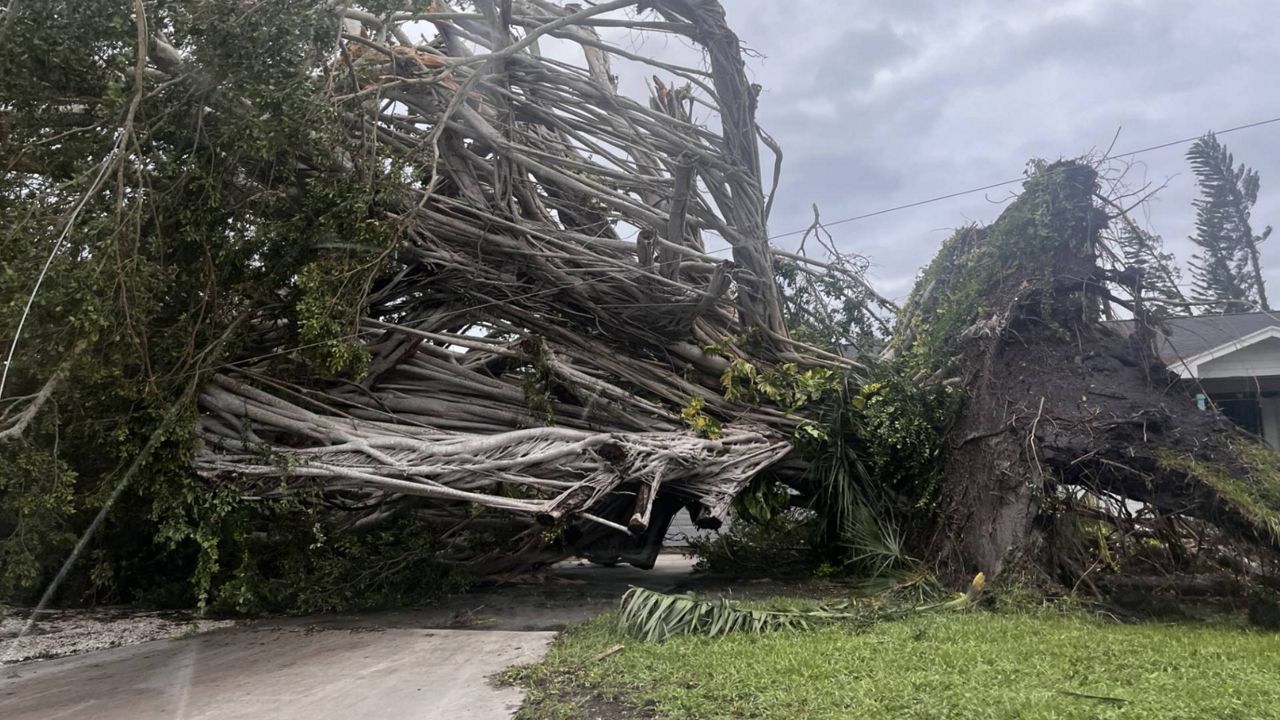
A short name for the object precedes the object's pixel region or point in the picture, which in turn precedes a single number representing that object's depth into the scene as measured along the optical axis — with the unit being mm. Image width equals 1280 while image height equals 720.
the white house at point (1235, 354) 12281
